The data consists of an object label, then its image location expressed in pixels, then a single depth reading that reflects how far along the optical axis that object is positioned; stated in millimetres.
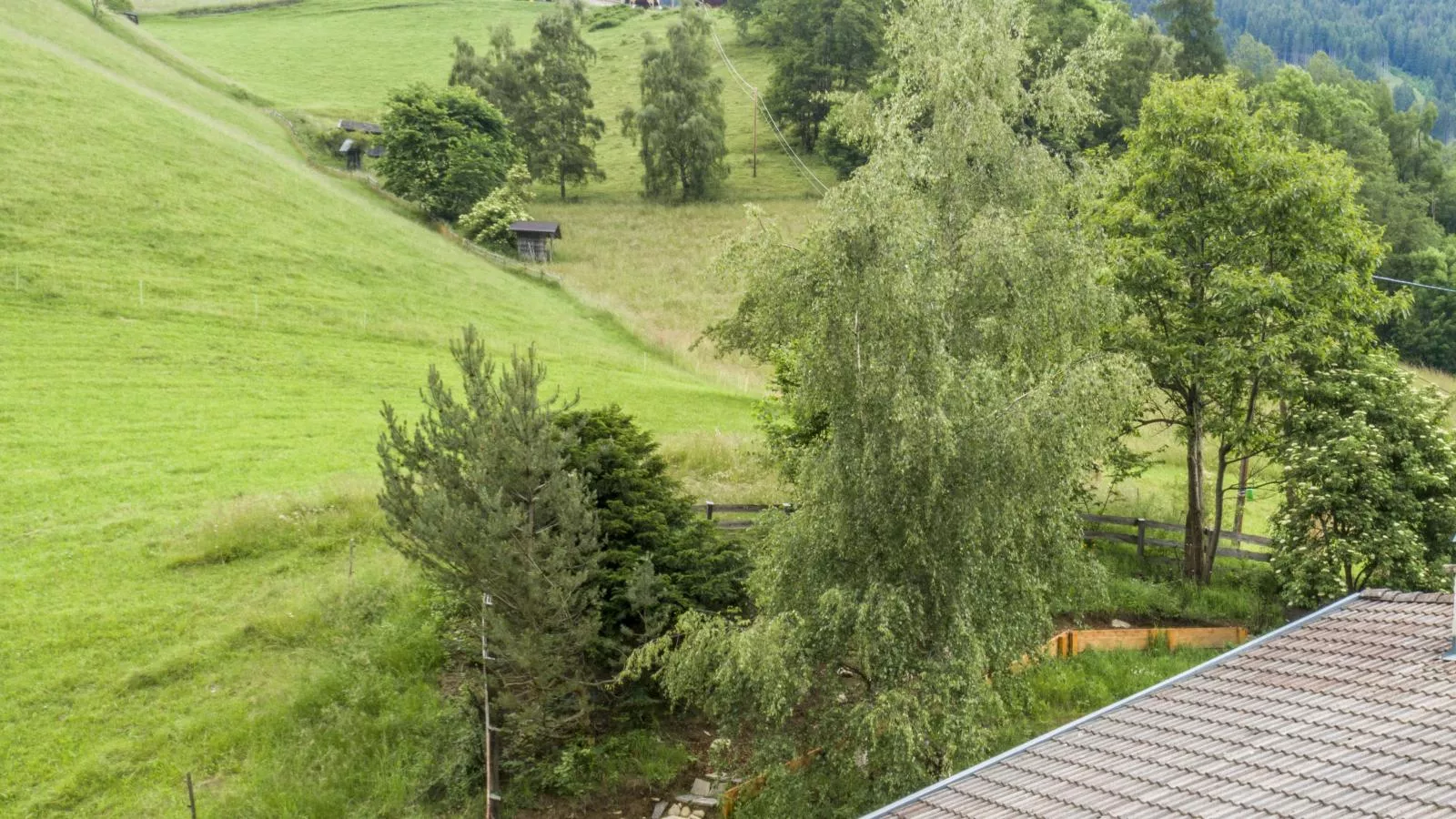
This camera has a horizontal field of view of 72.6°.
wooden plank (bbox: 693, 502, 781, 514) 21109
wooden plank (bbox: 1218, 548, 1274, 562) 21641
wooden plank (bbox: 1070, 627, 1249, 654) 18469
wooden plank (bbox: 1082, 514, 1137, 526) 22938
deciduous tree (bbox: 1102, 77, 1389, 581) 19422
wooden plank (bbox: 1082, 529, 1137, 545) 23125
